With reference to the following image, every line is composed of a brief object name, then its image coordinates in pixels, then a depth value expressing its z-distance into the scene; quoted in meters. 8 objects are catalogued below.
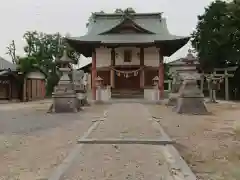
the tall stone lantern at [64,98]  9.59
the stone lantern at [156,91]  15.02
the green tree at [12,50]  33.29
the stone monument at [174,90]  11.78
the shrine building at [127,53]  15.91
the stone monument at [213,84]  14.21
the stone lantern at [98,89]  14.78
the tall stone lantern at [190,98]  8.99
